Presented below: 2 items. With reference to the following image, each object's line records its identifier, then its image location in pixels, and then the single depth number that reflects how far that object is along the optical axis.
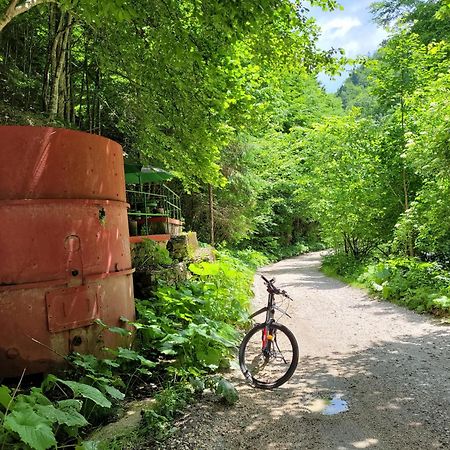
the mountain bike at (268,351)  5.63
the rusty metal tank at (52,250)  4.36
